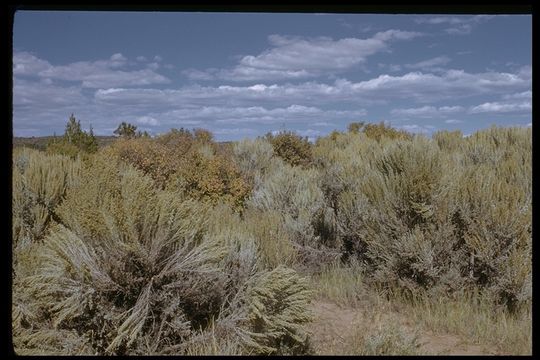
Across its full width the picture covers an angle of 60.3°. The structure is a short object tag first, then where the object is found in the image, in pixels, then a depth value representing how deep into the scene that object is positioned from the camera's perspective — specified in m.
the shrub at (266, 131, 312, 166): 12.31
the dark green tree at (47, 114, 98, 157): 10.37
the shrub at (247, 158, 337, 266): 5.39
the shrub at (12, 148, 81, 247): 4.35
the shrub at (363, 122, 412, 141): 14.94
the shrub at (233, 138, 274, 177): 10.96
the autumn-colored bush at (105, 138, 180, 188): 7.49
